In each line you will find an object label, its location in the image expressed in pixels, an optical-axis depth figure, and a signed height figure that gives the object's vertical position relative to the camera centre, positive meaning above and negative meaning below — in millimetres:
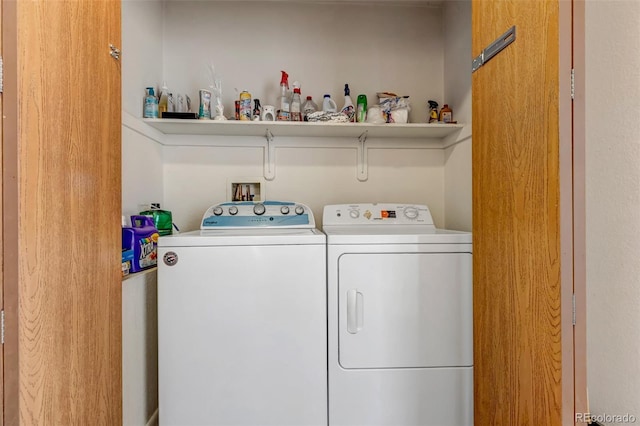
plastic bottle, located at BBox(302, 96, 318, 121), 2074 +644
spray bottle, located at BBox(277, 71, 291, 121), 1992 +683
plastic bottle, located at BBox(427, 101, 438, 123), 2090 +626
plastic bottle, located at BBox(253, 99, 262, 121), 1969 +604
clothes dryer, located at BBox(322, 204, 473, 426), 1436 -520
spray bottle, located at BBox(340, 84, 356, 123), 2020 +622
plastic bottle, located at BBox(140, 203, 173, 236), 1778 -45
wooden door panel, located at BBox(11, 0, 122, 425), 776 -3
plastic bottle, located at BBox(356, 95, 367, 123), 2053 +630
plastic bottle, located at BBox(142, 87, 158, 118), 1826 +583
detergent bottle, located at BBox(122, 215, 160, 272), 1401 -135
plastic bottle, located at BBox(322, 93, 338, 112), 2076 +669
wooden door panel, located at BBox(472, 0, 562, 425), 888 -25
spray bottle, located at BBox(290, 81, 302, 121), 2037 +652
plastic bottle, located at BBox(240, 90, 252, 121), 1939 +613
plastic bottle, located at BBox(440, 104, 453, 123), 2062 +596
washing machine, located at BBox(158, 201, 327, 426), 1411 -513
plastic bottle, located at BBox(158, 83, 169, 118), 1937 +642
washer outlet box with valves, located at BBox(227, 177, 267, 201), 2188 +143
